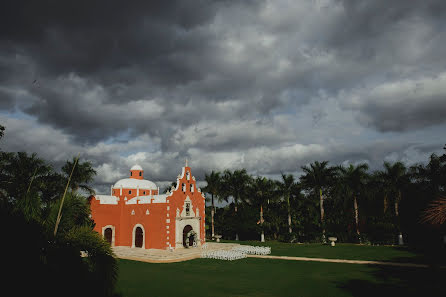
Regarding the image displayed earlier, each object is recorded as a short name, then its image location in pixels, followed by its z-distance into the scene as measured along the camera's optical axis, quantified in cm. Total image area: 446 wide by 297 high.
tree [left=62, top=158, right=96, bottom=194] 3431
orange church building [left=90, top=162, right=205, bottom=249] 3422
